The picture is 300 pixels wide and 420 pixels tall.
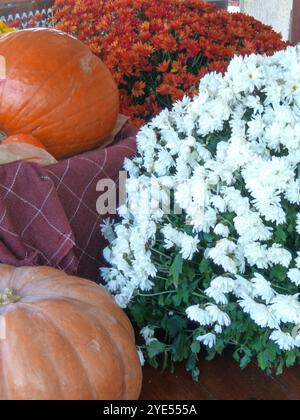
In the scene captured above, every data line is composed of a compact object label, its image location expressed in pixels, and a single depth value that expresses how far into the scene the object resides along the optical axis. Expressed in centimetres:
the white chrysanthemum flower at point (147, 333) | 151
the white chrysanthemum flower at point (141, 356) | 146
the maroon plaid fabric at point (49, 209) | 145
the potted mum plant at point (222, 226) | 128
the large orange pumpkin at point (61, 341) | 109
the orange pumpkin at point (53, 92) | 163
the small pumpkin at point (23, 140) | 159
